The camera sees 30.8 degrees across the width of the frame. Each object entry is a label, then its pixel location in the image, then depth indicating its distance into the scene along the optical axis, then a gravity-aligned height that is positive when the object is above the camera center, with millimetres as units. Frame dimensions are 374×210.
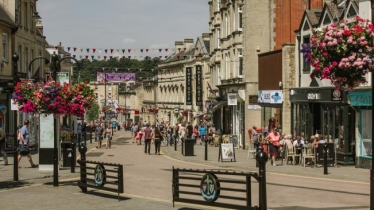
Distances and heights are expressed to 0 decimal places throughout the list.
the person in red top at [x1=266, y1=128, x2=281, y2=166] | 28906 -1411
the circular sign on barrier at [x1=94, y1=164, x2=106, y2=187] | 17141 -1637
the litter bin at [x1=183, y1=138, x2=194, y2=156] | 36059 -1963
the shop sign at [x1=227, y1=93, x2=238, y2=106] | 44562 +709
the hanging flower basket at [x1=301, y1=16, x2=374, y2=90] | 13602 +1147
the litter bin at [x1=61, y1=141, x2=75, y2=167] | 26734 -1675
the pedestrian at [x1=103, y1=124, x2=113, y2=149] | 47206 -1706
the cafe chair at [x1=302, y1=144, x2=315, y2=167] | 28259 -1846
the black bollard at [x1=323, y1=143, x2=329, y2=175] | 24562 -1757
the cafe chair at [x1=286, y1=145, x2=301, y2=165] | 29625 -1897
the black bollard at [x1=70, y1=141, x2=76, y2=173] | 25047 -1901
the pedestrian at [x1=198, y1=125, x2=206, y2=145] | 52381 -1759
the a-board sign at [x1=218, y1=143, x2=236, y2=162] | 31688 -1954
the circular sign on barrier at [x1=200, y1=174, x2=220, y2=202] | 13711 -1574
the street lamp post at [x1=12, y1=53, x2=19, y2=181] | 21812 -1168
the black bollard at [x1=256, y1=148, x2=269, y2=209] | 12298 -1319
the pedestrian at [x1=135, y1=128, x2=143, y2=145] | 52312 -1964
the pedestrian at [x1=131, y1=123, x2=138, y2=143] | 59547 -1727
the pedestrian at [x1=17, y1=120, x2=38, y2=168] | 27195 -1333
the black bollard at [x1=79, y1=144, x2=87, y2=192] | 18203 -1694
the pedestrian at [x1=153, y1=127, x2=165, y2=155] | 39344 -1656
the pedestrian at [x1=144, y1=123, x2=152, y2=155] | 39844 -1561
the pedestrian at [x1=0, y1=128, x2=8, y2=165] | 24309 -1084
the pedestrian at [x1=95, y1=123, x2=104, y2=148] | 47844 -1661
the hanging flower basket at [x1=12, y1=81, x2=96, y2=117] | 20047 +376
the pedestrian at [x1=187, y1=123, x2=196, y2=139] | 50425 -1543
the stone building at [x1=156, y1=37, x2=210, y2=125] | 74562 +3699
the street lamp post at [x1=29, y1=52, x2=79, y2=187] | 20178 -970
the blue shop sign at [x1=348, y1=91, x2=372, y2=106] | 26247 +478
